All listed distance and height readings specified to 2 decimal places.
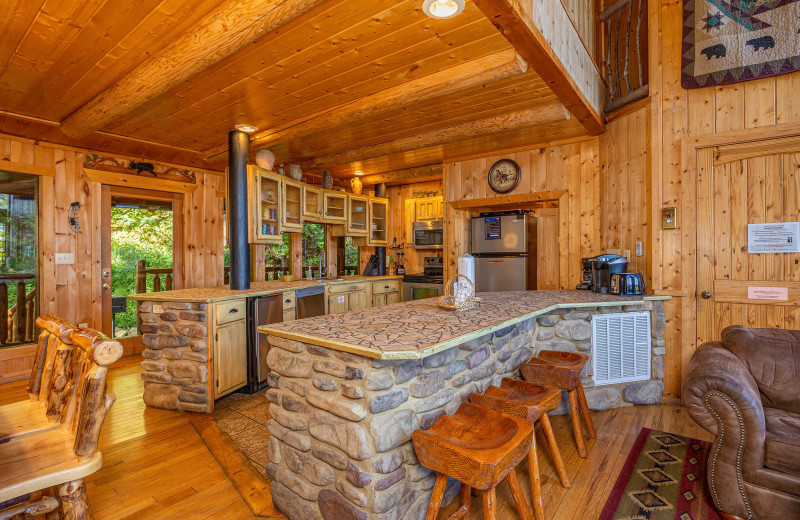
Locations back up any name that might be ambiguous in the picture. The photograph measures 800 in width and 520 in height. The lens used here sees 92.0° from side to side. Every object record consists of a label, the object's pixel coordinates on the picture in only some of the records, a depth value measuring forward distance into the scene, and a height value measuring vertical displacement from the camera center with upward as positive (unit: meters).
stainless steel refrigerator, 4.44 +0.01
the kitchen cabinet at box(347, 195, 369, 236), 5.43 +0.58
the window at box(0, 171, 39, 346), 3.68 +0.04
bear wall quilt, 2.64 +1.50
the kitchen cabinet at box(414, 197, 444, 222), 6.16 +0.73
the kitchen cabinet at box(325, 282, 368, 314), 4.53 -0.52
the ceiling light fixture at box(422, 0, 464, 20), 1.88 +1.21
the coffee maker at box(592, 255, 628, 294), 3.26 -0.15
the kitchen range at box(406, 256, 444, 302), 5.39 -0.45
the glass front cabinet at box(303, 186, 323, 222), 4.75 +0.65
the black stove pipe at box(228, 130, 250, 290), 3.48 +0.37
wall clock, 4.36 +0.88
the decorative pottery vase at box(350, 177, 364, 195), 5.86 +1.08
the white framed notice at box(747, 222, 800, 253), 2.74 +0.08
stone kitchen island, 1.51 -0.63
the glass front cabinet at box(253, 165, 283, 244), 3.77 +0.52
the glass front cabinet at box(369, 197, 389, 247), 5.73 +0.52
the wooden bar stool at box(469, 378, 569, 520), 1.70 -0.70
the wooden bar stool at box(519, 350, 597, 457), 2.17 -0.70
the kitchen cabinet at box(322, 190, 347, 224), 5.09 +0.66
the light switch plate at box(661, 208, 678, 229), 3.10 +0.26
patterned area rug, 1.81 -1.22
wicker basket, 2.37 -0.30
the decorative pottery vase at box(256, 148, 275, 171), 4.06 +1.03
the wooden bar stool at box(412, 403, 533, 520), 1.29 -0.70
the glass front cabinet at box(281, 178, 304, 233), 4.30 +0.58
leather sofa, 1.65 -0.83
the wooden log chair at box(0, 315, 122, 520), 1.20 -0.63
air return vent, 3.02 -0.76
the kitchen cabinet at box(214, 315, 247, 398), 3.03 -0.82
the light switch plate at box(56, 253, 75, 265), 3.87 +0.01
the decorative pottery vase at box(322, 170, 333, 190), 5.22 +1.02
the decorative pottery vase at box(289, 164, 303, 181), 4.74 +1.03
